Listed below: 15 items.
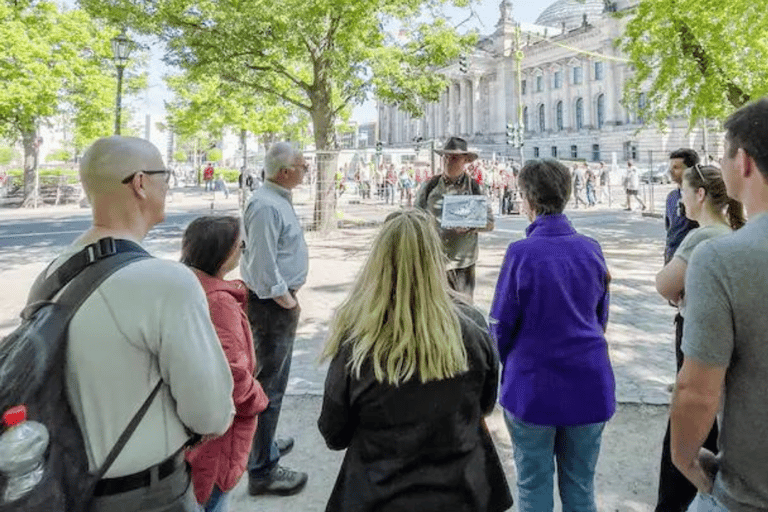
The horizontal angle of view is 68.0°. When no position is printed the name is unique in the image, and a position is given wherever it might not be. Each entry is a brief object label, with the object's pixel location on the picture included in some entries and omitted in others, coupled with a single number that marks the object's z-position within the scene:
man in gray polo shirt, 1.65
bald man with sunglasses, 1.73
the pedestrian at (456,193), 5.20
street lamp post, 17.19
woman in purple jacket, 2.79
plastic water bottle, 1.51
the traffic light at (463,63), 19.11
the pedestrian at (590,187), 29.38
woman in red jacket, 2.72
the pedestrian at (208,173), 41.41
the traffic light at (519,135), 27.63
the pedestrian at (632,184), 26.06
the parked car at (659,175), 42.78
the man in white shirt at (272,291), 3.82
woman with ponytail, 3.02
